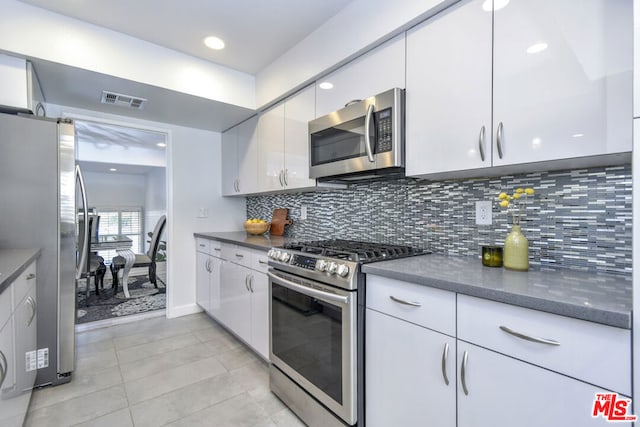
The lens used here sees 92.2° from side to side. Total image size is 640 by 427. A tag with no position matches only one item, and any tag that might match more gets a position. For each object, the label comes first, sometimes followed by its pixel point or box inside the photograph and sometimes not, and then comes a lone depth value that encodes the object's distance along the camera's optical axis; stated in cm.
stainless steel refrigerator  191
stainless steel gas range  143
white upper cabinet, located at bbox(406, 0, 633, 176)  101
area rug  339
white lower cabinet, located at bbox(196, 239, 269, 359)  222
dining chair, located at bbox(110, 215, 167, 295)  418
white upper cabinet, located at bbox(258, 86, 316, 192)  233
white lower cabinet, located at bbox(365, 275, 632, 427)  83
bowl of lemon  312
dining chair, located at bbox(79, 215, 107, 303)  393
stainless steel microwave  162
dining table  409
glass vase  130
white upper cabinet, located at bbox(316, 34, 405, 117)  167
